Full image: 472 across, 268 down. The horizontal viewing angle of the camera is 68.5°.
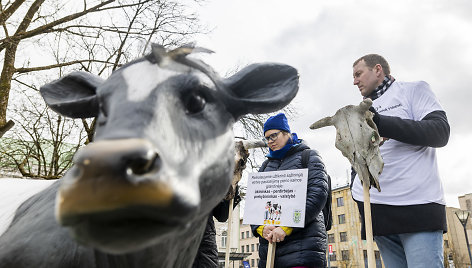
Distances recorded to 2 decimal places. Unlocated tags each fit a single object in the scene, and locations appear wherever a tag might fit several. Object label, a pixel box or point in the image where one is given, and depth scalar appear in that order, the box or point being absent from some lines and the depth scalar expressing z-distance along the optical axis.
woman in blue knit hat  3.29
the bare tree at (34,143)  13.16
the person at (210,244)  3.08
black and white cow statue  1.10
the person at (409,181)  2.70
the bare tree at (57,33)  9.26
